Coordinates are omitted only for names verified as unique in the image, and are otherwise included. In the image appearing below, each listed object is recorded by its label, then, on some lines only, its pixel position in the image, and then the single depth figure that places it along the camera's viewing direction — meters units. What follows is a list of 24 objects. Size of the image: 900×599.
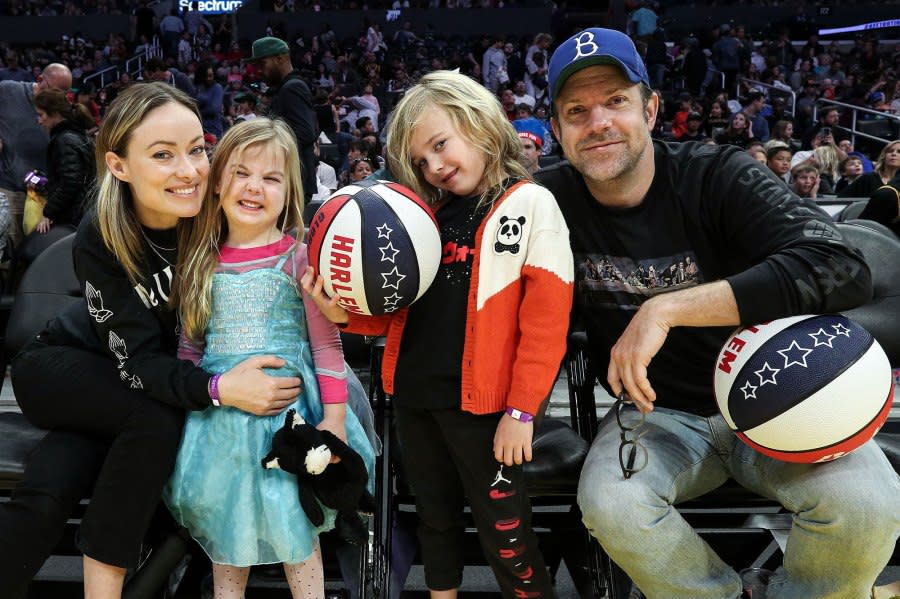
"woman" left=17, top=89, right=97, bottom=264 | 4.47
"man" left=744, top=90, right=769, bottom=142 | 11.57
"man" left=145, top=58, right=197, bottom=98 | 9.79
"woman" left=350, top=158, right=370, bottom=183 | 7.25
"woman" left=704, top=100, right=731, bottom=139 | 11.30
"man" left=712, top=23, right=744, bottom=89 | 14.80
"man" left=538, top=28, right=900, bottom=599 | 1.80
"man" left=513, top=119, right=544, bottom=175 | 4.13
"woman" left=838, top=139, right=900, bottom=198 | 6.37
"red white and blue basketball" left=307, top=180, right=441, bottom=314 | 1.85
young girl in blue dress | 1.97
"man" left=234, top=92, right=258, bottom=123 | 9.23
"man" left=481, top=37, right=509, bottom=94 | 15.19
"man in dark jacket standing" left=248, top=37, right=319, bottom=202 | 5.21
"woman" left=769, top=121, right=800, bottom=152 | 9.64
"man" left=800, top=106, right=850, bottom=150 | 11.01
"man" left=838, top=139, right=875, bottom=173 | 9.50
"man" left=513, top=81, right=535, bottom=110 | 12.68
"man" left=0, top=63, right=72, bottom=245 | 5.09
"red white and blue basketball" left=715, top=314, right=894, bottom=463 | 1.72
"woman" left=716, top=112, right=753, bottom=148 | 9.48
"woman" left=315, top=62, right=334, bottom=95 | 15.01
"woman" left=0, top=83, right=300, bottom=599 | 1.94
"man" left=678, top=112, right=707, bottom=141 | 11.00
